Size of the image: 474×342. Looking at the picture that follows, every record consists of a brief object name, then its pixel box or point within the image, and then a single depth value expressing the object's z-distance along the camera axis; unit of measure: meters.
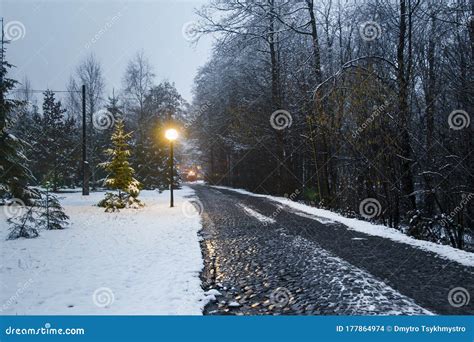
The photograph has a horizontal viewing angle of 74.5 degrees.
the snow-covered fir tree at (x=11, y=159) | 14.16
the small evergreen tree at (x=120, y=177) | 15.48
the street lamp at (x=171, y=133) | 15.70
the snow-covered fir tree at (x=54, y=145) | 31.06
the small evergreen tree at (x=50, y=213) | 9.92
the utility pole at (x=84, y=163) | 21.91
